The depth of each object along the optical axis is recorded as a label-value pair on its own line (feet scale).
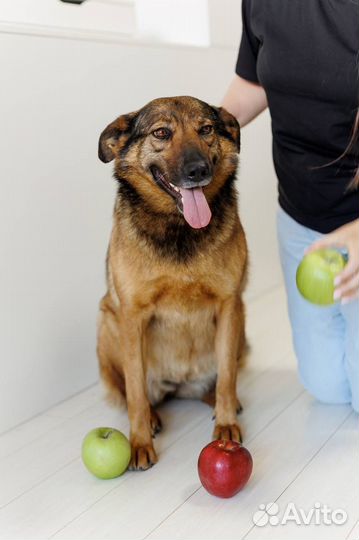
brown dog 5.49
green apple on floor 5.35
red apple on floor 4.91
